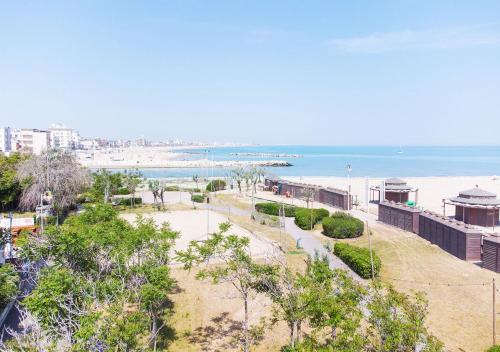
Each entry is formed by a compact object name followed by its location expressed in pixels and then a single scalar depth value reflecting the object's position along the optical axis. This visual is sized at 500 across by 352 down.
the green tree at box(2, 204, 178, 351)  8.94
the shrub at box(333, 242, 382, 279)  19.80
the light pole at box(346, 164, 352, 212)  39.16
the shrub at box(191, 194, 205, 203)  47.22
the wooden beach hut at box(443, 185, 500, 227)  29.62
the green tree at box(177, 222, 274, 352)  11.86
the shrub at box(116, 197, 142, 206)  45.06
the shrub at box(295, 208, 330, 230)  31.67
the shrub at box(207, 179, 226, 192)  57.41
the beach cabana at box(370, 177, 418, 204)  38.44
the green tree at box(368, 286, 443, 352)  8.62
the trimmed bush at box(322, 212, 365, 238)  28.02
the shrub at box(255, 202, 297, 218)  36.47
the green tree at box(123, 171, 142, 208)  41.28
